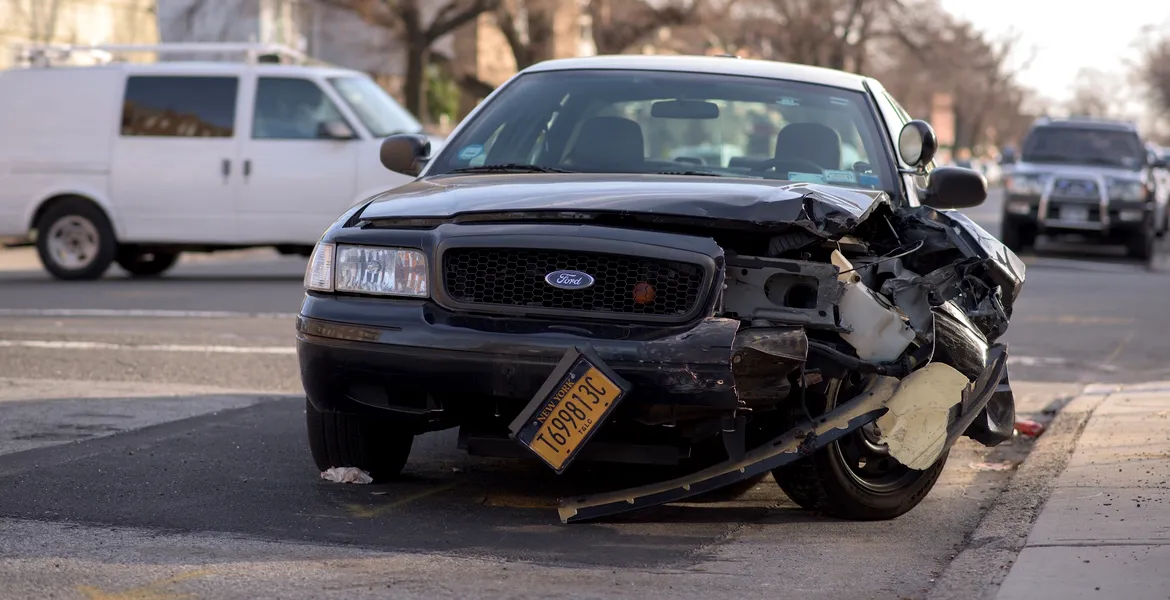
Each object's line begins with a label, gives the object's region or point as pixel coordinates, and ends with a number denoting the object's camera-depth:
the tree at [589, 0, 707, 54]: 39.97
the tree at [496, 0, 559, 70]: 35.50
